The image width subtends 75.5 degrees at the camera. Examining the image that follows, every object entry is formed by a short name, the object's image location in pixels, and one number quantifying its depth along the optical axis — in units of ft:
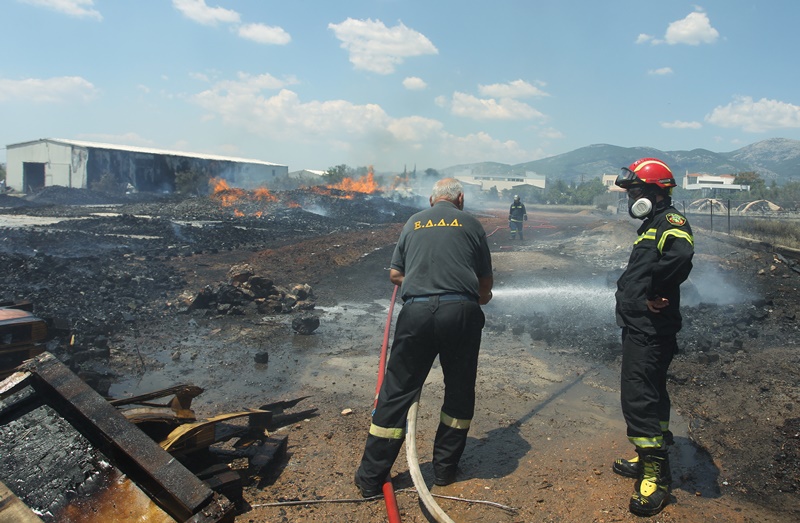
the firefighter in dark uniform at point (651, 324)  9.84
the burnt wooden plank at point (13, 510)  5.55
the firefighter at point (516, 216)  58.65
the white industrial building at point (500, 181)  328.08
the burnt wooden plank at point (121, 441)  6.50
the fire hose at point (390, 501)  9.12
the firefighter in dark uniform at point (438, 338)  10.12
